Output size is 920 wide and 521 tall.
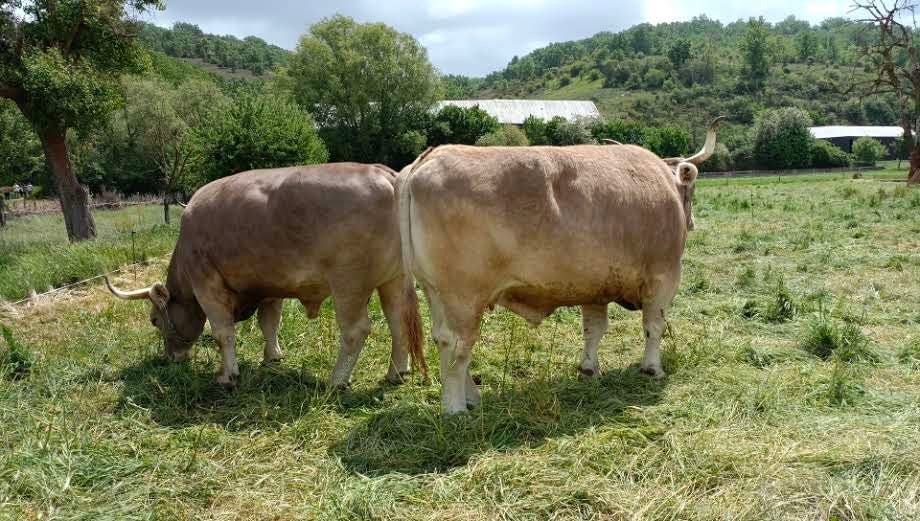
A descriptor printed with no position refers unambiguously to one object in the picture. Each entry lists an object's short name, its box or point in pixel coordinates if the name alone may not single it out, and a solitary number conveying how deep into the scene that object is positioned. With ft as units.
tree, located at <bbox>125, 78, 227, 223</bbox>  84.30
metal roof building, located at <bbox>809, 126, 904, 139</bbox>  264.74
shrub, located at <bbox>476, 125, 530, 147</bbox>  155.43
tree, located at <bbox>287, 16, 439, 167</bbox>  156.25
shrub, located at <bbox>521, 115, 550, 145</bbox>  203.21
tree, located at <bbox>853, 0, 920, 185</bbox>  100.10
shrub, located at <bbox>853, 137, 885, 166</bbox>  212.23
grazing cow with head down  18.01
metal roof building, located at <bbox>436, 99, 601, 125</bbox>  260.42
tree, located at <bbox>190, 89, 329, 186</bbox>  58.90
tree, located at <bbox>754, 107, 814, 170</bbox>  209.97
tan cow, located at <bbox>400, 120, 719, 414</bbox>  15.19
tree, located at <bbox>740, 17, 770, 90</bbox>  357.41
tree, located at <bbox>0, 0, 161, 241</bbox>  42.63
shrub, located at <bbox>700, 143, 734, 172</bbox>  207.79
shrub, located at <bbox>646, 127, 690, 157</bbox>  214.28
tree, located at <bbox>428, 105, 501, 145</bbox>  169.89
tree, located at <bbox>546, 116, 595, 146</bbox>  192.65
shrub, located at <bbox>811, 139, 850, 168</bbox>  211.00
